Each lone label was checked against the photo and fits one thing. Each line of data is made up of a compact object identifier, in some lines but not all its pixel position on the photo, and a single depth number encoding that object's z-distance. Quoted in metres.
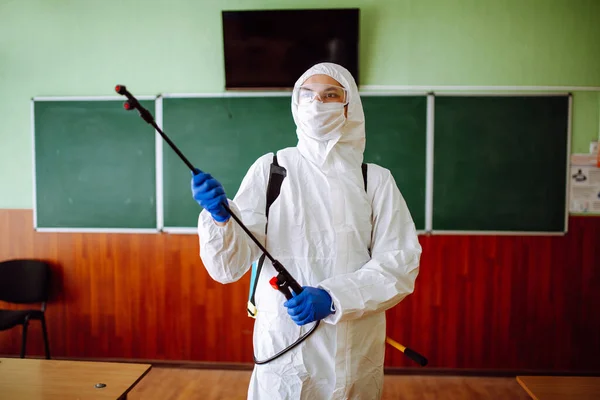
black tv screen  2.68
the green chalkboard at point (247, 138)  2.77
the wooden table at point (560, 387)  1.42
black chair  2.84
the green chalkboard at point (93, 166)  2.89
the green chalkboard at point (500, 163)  2.75
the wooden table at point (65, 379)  1.37
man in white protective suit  1.13
